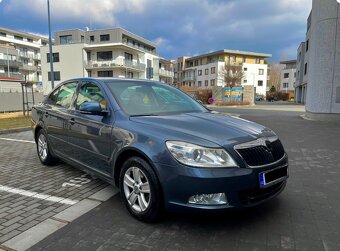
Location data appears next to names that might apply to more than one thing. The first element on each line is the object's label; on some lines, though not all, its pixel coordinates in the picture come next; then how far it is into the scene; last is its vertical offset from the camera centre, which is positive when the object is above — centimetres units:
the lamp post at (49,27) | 1946 +404
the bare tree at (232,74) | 5278 +277
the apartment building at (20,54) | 6419 +792
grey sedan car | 286 -66
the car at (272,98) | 6298 -173
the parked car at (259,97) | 6538 -166
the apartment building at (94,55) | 4978 +572
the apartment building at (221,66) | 6888 +536
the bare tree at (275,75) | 9898 +515
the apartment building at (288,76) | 7888 +398
